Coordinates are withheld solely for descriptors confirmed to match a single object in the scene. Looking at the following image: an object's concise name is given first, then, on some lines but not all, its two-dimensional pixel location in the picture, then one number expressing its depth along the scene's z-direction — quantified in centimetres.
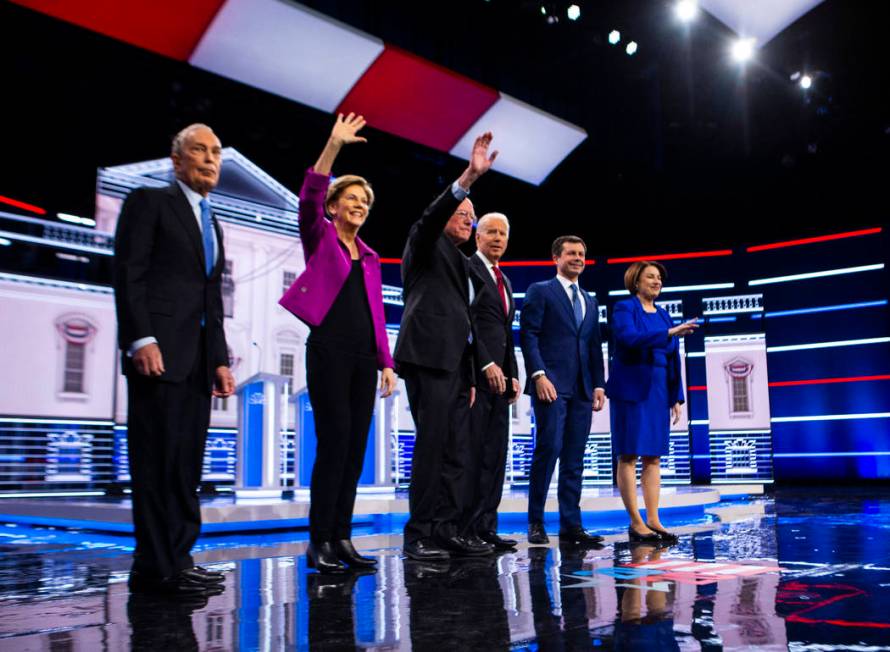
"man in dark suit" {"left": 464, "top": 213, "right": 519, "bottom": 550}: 303
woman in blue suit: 345
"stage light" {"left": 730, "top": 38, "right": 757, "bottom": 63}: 795
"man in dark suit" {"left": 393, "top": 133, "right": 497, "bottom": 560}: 260
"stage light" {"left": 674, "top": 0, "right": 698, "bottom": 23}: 729
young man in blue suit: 333
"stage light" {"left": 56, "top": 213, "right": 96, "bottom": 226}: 797
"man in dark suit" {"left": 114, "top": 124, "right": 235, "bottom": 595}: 199
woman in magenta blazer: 237
